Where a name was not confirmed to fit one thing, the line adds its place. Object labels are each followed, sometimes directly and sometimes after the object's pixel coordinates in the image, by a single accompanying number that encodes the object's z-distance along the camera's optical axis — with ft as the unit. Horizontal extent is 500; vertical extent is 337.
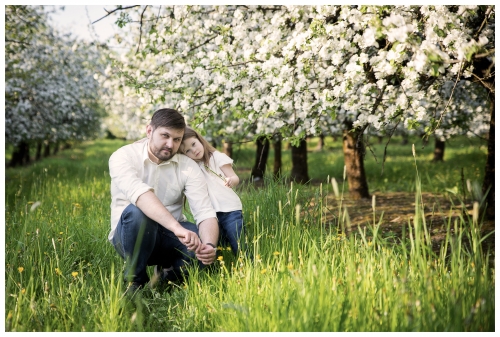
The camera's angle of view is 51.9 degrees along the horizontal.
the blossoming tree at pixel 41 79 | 36.78
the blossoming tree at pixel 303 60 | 13.50
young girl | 13.32
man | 11.62
